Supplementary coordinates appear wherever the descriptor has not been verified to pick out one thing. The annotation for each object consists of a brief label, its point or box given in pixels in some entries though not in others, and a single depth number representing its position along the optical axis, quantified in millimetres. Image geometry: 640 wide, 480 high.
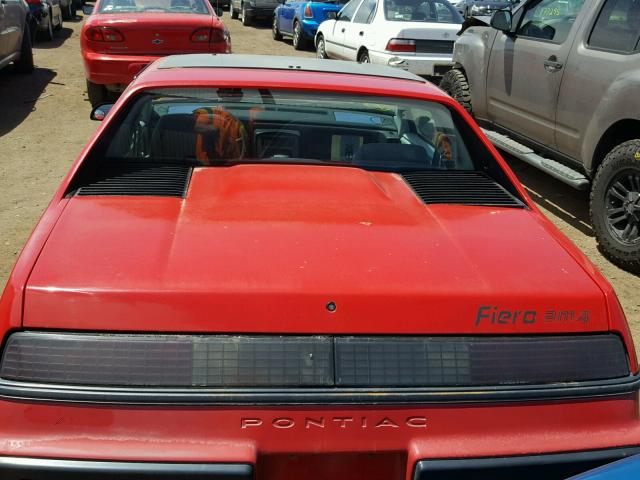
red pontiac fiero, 1897
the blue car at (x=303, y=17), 16812
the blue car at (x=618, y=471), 1631
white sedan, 10273
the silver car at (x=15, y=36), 9961
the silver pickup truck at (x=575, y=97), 5180
